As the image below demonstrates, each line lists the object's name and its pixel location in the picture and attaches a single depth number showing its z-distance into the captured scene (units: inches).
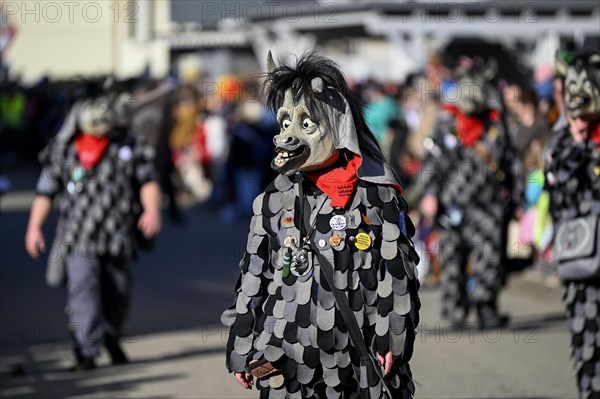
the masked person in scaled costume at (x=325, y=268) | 421.7
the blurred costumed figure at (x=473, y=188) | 824.3
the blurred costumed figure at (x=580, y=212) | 565.0
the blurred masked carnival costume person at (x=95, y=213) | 721.0
